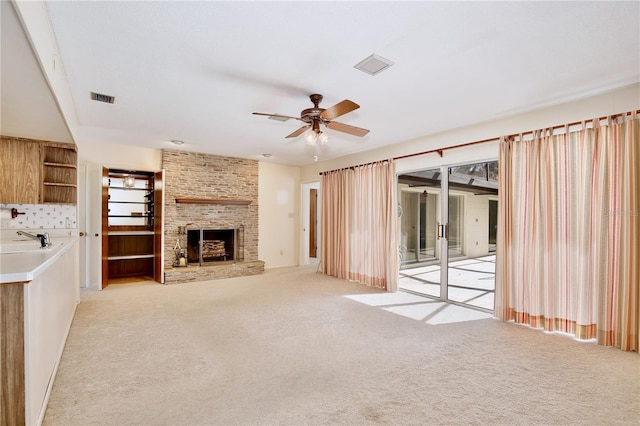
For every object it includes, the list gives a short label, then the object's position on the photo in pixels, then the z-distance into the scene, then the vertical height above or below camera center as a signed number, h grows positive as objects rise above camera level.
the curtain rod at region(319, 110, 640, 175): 3.00 +0.93
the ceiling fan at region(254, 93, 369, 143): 2.97 +0.94
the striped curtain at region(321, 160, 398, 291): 5.28 -0.24
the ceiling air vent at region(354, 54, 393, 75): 2.53 +1.24
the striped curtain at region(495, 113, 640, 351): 2.88 -0.21
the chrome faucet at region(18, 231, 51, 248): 2.95 -0.29
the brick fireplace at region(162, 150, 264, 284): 5.98 -0.06
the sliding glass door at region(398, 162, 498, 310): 4.60 -0.32
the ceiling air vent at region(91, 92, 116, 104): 3.32 +1.23
